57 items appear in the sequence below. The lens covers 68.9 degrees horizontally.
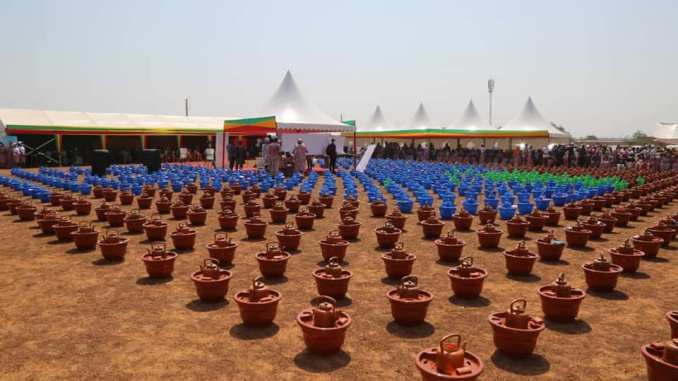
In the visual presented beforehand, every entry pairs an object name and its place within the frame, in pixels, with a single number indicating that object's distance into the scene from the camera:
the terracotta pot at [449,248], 8.79
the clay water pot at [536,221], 11.86
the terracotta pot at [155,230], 10.30
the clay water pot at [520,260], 7.93
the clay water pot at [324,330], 5.02
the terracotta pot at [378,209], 13.74
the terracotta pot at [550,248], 8.91
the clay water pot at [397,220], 11.36
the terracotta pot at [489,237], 9.87
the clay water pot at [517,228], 10.95
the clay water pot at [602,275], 7.09
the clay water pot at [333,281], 6.70
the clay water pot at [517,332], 4.95
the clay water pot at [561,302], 5.91
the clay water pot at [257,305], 5.73
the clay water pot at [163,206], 14.07
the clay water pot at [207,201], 14.84
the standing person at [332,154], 26.14
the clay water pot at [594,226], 10.80
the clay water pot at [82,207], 13.94
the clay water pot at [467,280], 6.79
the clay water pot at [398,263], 7.69
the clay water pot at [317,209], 13.40
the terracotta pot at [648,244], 9.17
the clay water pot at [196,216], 12.32
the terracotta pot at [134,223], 11.09
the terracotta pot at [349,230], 10.63
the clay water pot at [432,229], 10.82
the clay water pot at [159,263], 7.68
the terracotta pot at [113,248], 8.73
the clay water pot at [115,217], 11.83
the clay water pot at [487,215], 12.45
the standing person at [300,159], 25.55
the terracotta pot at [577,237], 10.02
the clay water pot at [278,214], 12.81
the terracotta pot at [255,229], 10.76
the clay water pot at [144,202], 14.96
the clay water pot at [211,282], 6.58
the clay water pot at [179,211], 13.21
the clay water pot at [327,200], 15.09
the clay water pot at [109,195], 16.52
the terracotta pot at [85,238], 9.52
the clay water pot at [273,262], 7.74
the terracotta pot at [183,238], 9.54
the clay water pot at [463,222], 11.79
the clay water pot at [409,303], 5.79
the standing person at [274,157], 22.77
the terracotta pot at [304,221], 11.77
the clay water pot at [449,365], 3.88
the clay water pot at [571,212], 13.53
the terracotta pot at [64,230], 10.30
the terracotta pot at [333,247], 8.57
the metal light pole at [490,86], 73.64
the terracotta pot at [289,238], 9.52
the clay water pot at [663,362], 3.97
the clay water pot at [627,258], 8.12
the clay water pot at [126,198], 15.99
